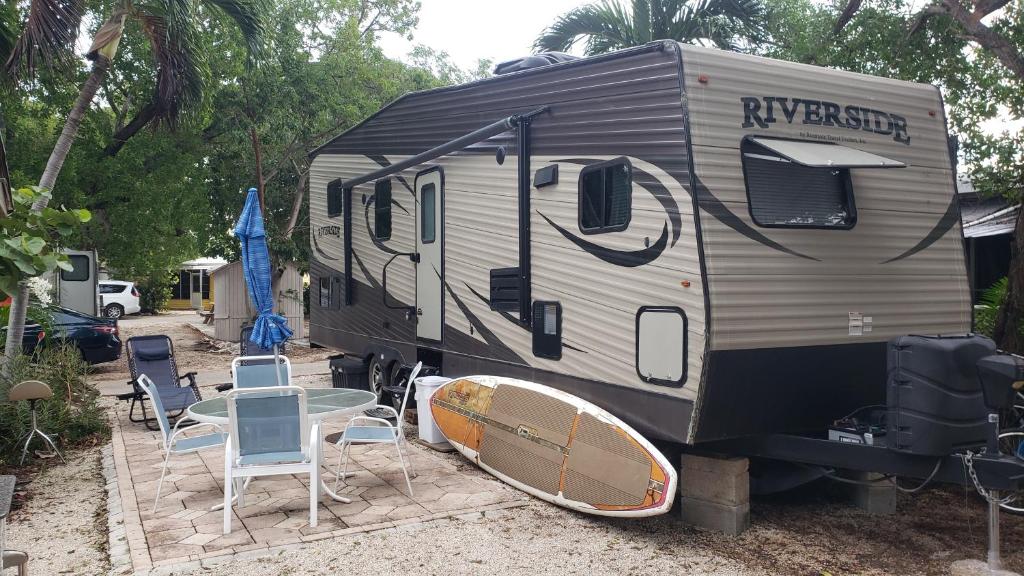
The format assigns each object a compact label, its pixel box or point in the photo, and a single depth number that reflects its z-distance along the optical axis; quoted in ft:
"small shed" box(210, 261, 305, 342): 58.49
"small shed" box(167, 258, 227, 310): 119.21
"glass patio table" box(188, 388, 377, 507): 18.04
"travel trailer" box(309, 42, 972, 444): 15.51
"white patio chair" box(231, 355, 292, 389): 21.10
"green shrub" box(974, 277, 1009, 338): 24.11
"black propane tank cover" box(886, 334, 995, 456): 13.70
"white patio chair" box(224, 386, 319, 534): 16.66
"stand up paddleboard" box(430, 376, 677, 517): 16.05
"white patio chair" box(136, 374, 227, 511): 18.57
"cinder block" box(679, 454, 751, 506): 16.53
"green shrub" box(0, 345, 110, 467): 23.68
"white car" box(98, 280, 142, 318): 88.93
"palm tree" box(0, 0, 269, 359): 27.66
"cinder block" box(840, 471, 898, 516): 18.16
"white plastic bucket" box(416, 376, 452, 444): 23.66
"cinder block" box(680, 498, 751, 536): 16.53
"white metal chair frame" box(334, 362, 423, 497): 19.06
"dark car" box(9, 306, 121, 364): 43.93
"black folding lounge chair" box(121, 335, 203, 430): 28.68
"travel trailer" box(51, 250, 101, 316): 51.06
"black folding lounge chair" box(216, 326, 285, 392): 32.12
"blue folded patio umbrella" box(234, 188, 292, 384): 23.40
